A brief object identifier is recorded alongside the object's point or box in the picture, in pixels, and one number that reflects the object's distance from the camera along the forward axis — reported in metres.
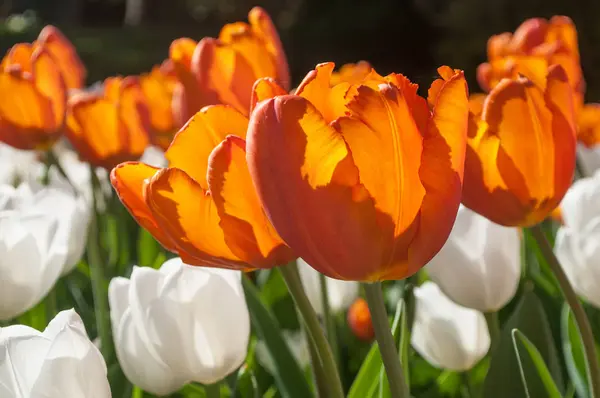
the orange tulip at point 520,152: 1.19
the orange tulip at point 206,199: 1.13
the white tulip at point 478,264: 1.28
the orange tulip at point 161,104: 2.09
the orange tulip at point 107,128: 1.56
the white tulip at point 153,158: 1.78
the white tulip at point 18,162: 2.00
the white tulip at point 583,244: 1.28
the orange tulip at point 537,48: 1.53
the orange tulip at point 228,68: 1.37
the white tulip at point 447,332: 1.34
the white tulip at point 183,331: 1.22
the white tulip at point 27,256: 1.28
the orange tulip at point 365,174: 1.10
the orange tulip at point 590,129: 1.94
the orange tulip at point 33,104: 1.53
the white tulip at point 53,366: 1.14
